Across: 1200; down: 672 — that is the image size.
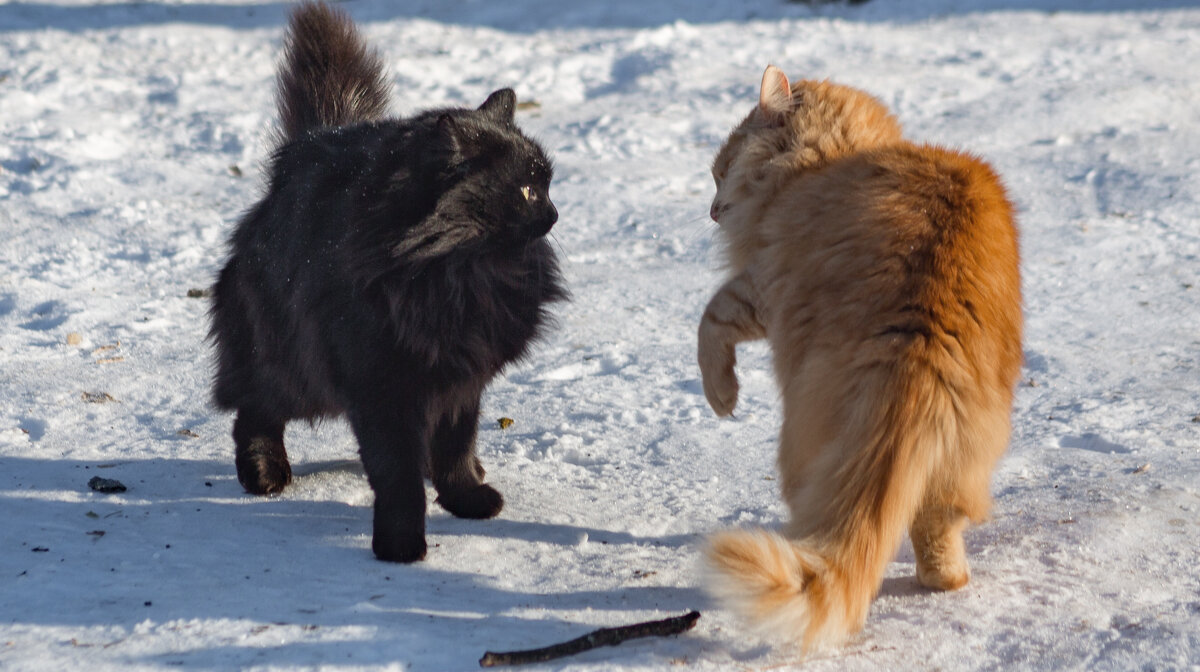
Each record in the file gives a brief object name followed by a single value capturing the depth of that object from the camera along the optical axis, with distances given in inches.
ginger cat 158.6
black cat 202.2
